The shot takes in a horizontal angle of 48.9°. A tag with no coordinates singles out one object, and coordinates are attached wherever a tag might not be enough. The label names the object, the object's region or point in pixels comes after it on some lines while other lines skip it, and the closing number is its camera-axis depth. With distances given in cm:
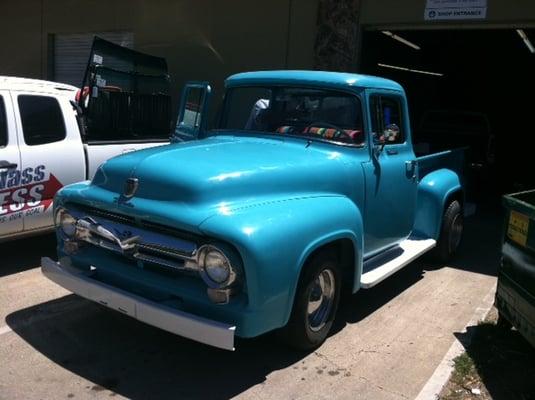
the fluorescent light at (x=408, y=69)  1288
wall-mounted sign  802
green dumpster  396
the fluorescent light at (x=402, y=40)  1254
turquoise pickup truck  341
